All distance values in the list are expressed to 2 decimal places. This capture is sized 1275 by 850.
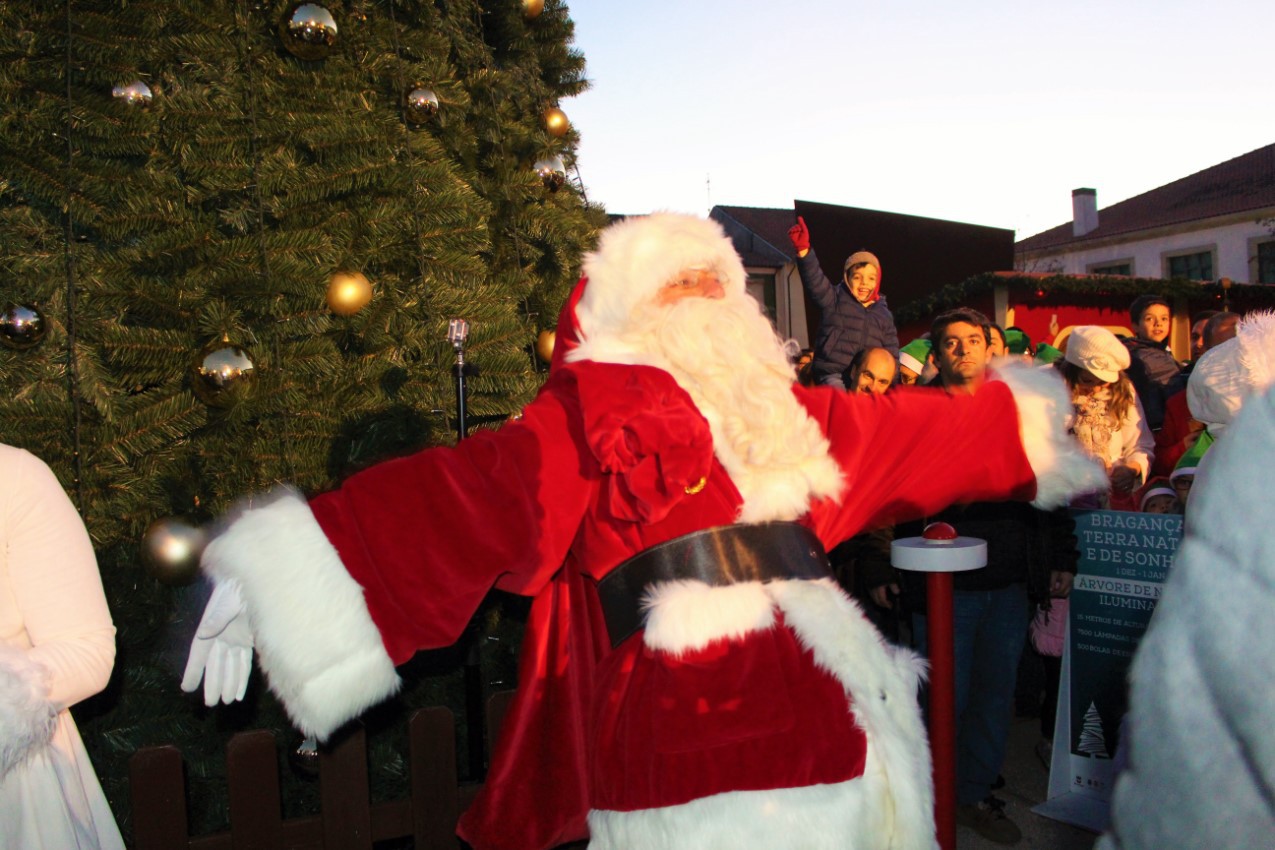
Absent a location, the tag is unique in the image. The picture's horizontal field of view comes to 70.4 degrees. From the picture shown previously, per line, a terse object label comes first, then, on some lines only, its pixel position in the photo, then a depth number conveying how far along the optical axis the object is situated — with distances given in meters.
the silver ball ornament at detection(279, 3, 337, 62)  3.32
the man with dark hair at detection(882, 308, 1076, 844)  3.87
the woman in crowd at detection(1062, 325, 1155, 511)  4.58
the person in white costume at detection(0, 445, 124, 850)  1.90
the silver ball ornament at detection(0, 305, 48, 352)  2.93
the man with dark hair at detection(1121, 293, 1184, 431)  6.20
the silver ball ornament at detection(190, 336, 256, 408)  3.02
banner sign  3.84
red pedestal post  2.70
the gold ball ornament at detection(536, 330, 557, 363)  4.21
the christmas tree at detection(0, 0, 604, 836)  3.09
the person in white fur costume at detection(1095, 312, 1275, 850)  0.81
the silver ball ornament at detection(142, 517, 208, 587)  2.97
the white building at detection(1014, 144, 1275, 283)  28.55
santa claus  2.12
